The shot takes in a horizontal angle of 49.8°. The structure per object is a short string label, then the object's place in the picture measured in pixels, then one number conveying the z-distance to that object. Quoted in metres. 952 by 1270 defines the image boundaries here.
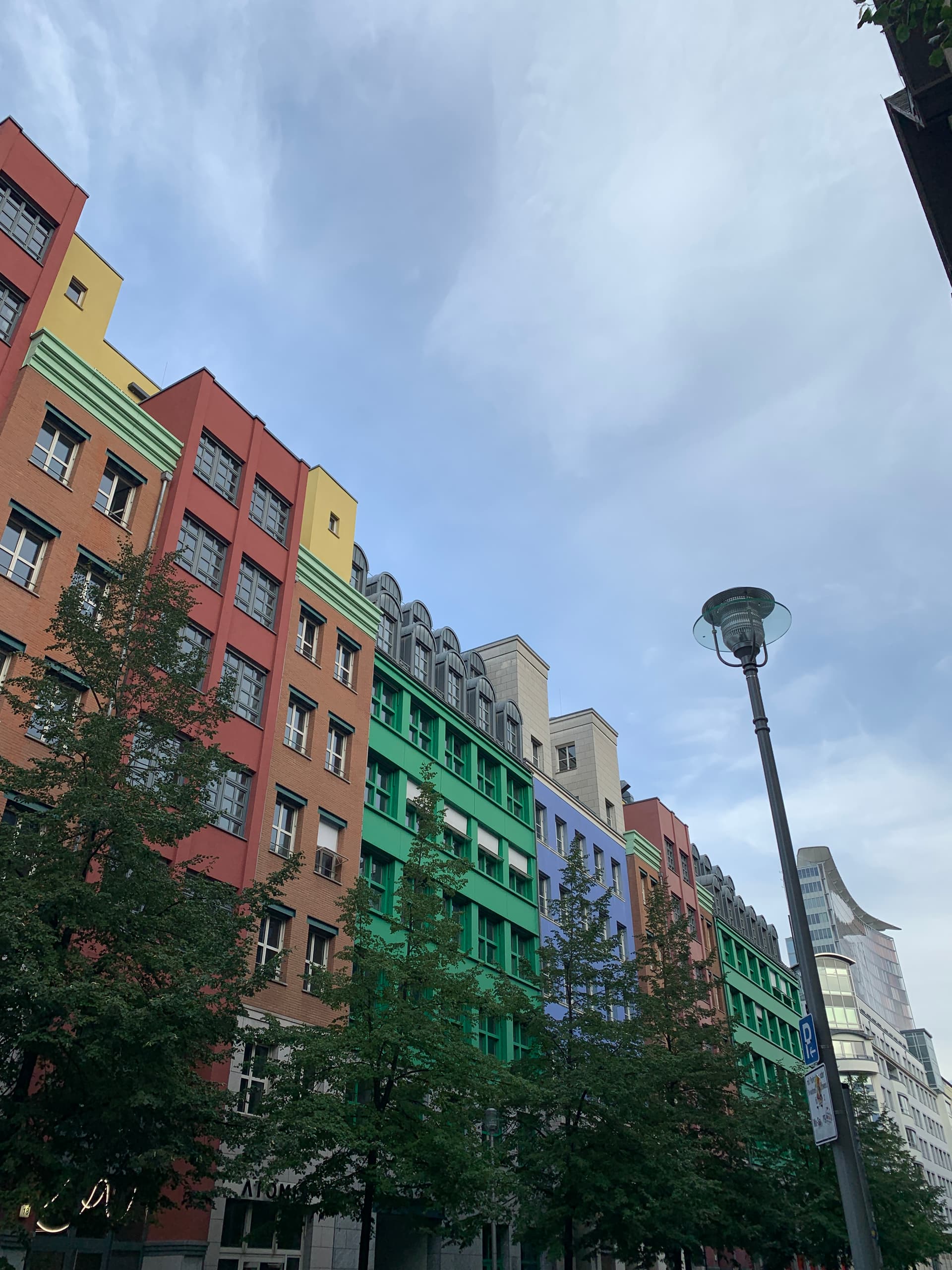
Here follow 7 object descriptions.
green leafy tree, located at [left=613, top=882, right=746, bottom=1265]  22.91
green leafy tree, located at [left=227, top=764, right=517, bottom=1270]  18.42
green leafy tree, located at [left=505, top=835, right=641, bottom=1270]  22.50
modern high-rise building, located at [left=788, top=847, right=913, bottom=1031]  184.88
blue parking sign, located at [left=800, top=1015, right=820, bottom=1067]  11.06
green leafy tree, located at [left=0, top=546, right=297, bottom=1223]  14.22
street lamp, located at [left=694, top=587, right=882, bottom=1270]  9.95
